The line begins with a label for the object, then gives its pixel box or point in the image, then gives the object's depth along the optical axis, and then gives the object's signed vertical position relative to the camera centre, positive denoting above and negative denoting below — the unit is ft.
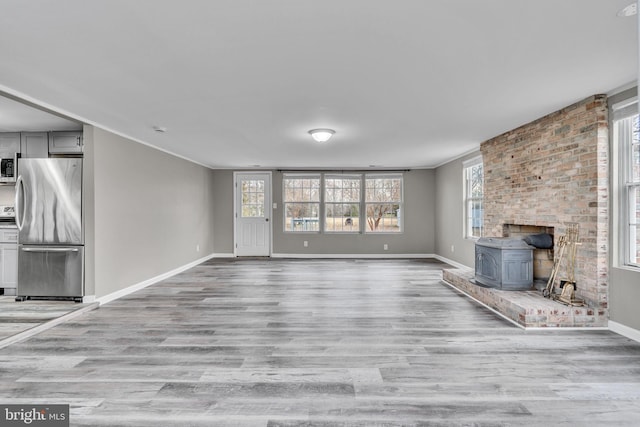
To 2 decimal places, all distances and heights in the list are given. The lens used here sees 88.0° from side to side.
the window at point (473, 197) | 20.08 +1.05
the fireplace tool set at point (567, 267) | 11.64 -1.99
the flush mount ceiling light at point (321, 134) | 14.62 +3.55
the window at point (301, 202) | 28.17 +0.97
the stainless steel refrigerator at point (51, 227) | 13.91 -0.56
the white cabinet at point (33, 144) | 15.28 +3.23
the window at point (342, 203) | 28.09 +0.88
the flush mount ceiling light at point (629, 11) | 5.97 +3.75
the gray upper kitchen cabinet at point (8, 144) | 15.40 +3.24
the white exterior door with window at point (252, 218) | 28.14 -0.38
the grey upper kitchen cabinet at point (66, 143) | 14.67 +3.16
